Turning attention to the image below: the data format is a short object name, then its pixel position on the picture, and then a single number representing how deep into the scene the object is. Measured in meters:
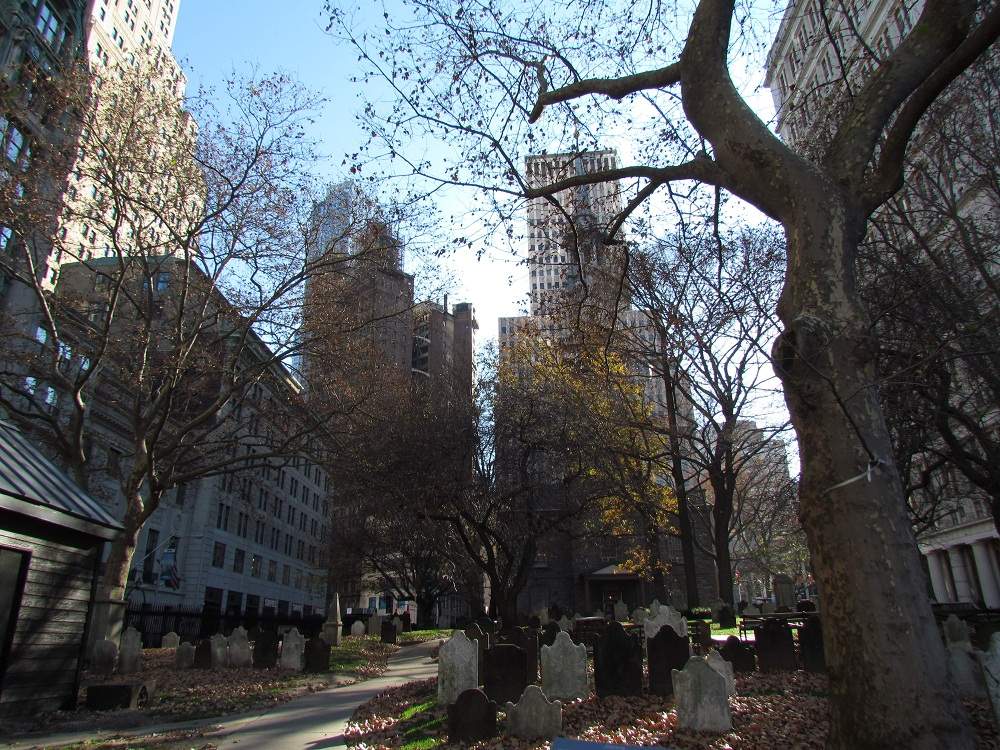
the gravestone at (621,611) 27.61
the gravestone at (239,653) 14.95
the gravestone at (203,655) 14.63
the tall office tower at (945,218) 12.52
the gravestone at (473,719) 7.13
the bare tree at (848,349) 4.45
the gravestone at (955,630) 11.15
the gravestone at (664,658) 9.40
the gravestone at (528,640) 10.88
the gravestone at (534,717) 7.09
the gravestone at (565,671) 9.50
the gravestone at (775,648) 11.16
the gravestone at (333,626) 22.08
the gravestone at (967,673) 8.50
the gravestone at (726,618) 20.56
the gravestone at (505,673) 8.94
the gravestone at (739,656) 11.07
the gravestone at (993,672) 6.95
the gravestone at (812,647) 10.81
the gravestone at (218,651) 14.67
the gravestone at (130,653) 14.06
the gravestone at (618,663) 9.38
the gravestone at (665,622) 14.68
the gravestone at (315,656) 14.67
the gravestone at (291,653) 14.68
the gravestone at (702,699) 7.26
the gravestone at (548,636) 12.42
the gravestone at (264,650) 14.78
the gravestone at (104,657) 13.85
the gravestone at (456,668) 9.15
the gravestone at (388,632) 25.98
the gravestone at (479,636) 10.62
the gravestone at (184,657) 14.61
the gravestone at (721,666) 8.54
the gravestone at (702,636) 13.48
